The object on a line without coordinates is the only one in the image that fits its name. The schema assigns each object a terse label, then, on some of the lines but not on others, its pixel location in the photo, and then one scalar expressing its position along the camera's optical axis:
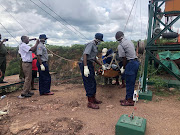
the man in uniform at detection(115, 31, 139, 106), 3.67
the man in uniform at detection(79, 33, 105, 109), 3.44
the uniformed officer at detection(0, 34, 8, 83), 5.18
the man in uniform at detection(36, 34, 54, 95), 4.40
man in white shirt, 4.34
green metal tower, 4.02
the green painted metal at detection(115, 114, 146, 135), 2.22
